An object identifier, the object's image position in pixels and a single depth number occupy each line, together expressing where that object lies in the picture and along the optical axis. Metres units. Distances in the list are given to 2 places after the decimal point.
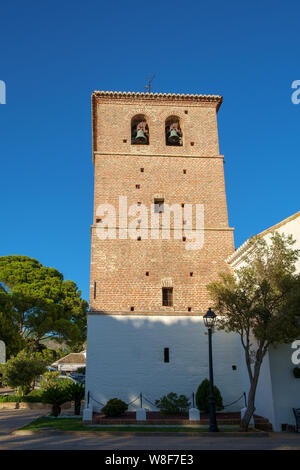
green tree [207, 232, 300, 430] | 11.10
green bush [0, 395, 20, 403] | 19.88
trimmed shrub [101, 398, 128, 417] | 13.70
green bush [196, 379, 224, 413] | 14.37
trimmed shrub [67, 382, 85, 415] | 14.90
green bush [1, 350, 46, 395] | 20.19
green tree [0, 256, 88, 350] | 26.11
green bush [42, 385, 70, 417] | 13.76
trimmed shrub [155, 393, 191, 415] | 14.35
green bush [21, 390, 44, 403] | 19.86
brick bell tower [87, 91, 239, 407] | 15.61
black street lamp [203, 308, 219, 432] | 11.34
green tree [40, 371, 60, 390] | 19.05
